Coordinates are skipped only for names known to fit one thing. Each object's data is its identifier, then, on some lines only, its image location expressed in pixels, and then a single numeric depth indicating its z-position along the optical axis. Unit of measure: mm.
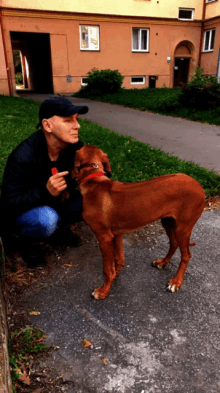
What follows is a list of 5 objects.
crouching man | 2632
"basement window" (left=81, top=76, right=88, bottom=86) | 21128
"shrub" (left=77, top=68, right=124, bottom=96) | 17984
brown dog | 2301
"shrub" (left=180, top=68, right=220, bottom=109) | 10789
